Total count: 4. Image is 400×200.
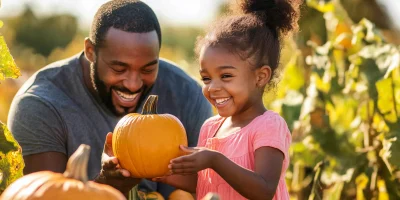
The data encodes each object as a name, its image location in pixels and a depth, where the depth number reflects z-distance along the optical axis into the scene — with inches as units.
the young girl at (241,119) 147.7
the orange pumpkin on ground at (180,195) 189.6
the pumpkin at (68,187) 116.1
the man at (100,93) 182.7
